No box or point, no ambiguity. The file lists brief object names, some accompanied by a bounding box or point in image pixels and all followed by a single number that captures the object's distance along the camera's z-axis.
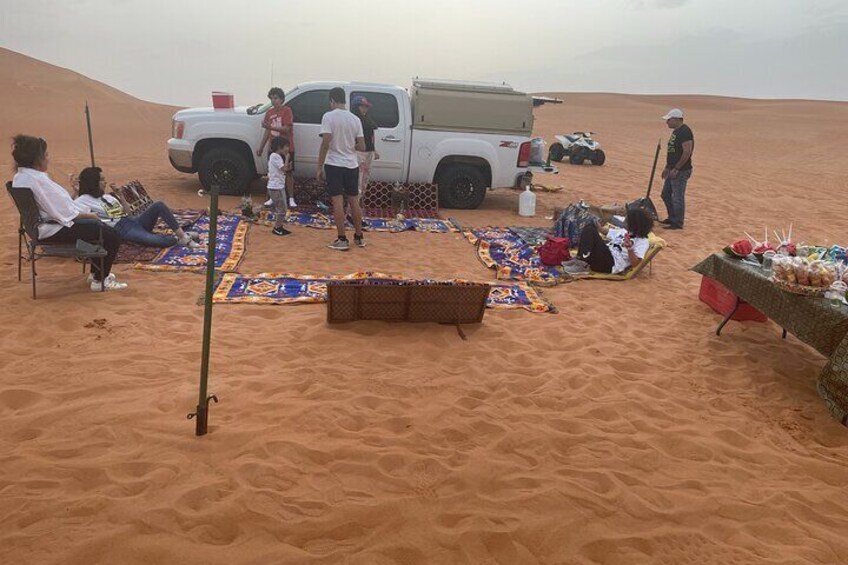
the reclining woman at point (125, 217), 6.25
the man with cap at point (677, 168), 9.75
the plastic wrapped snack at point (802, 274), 4.56
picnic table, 4.23
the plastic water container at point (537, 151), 11.30
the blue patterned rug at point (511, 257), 7.23
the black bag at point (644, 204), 10.05
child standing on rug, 8.28
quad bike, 19.52
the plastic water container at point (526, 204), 10.85
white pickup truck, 9.74
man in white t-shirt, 7.41
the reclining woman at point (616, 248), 7.20
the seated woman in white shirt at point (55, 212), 5.21
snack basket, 4.51
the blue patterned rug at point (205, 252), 6.69
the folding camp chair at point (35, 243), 5.27
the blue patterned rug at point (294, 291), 5.86
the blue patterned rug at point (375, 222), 9.12
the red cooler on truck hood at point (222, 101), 10.31
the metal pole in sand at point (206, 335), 3.11
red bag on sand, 7.67
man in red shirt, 9.27
